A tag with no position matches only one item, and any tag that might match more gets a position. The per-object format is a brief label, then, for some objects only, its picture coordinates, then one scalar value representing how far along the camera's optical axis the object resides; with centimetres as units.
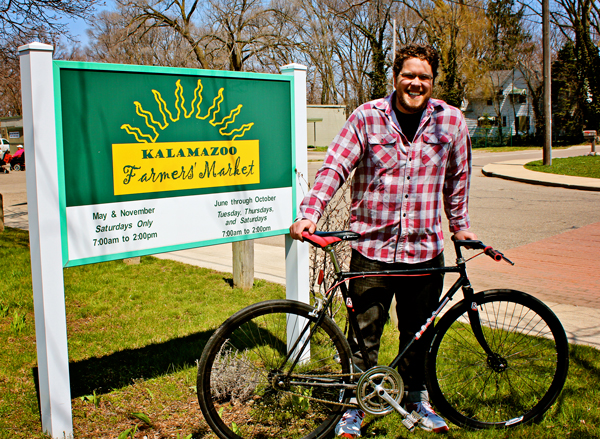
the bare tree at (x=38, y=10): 916
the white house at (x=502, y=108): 5009
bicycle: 271
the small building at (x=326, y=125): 4206
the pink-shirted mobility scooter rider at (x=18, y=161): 2909
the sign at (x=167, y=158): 283
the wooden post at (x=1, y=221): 969
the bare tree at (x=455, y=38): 4162
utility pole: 1869
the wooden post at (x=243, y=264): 572
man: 277
